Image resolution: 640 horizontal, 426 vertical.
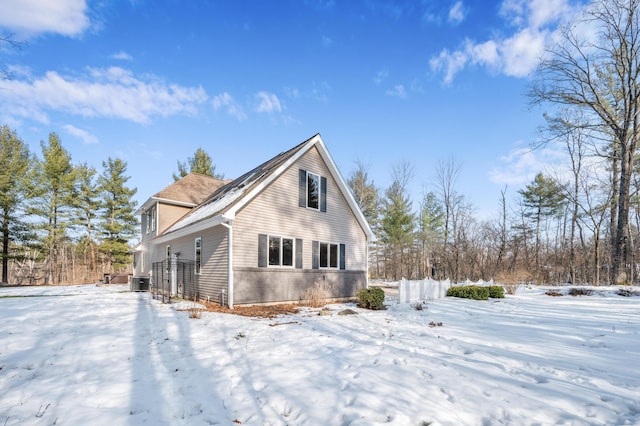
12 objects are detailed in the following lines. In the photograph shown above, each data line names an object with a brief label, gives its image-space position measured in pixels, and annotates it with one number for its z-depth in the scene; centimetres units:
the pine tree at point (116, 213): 3155
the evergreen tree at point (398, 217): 3341
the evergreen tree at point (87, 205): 2998
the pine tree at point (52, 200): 2630
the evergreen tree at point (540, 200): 3191
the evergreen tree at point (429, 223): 3428
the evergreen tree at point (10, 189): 2341
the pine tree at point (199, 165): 3680
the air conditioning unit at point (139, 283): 1750
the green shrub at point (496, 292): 1508
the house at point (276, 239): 1112
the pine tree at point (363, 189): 3265
